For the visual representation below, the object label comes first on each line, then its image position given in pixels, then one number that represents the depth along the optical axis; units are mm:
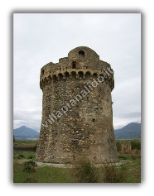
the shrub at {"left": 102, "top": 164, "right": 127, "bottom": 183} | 6230
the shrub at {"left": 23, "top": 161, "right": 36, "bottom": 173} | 9984
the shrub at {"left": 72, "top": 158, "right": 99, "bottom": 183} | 6516
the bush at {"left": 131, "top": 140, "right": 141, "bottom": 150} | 28403
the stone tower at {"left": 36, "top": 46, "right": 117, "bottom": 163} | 12680
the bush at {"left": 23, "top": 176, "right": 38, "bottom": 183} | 7504
